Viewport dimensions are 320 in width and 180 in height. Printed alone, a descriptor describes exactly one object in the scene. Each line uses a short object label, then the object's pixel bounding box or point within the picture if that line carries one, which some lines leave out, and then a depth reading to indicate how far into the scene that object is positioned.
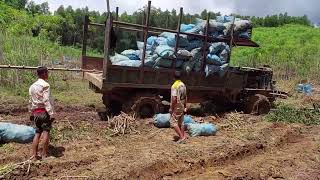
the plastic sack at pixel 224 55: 6.98
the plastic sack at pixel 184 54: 6.66
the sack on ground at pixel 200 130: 5.87
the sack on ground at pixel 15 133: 4.79
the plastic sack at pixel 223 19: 7.24
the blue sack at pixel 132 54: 6.93
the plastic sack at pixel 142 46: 6.85
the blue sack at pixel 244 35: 7.25
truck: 6.35
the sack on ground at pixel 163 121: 6.18
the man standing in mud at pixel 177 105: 5.48
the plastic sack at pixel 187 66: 6.80
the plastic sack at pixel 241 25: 7.18
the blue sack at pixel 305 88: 11.82
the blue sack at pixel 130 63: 6.53
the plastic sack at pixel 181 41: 6.70
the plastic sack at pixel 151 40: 6.89
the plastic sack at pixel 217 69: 6.94
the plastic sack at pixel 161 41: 6.77
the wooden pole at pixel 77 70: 6.22
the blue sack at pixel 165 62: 6.62
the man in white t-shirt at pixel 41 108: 4.35
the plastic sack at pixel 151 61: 6.61
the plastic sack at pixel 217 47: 6.97
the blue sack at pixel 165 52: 6.55
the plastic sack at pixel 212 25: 6.95
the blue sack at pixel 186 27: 6.99
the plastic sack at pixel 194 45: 6.87
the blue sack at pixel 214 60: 6.93
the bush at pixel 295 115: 7.37
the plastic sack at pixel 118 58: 6.68
